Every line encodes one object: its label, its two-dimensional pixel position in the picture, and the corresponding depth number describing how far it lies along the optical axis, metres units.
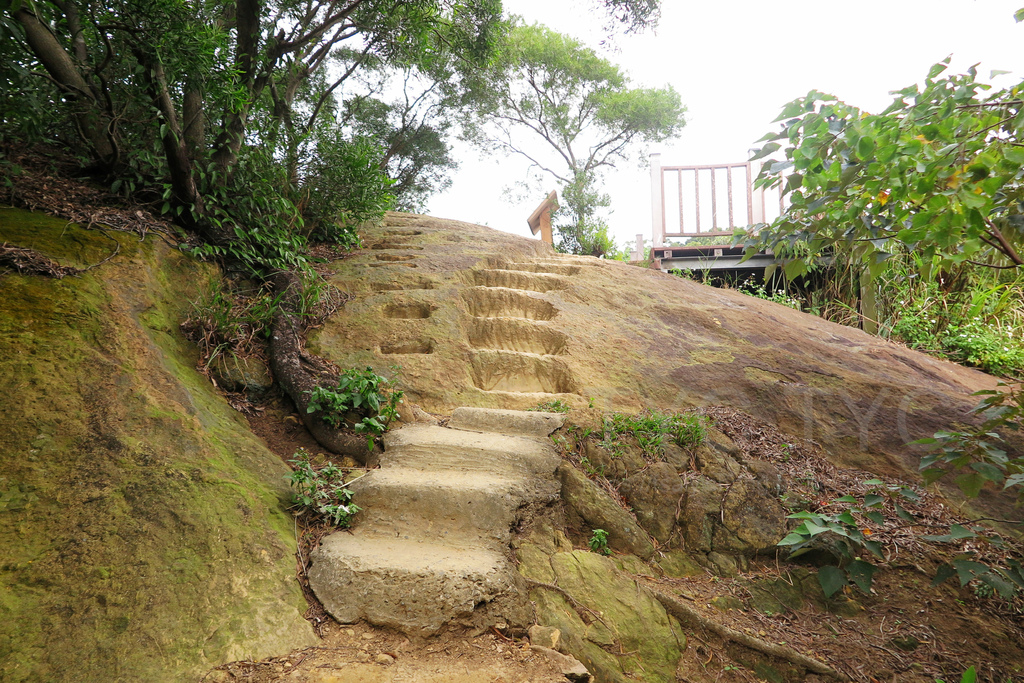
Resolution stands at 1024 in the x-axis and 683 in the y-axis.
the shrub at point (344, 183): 4.86
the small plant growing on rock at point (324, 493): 2.57
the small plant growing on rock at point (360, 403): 3.15
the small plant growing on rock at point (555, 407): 3.64
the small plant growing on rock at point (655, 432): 3.33
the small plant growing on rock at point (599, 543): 2.77
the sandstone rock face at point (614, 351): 3.81
